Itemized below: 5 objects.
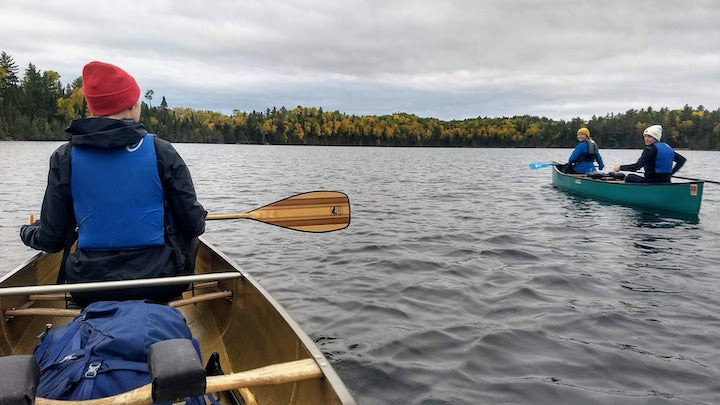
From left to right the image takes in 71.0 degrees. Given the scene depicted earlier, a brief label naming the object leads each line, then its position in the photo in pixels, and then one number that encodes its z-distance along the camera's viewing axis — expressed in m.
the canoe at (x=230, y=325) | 2.69
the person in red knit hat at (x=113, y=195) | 2.91
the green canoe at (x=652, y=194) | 12.74
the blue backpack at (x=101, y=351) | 2.05
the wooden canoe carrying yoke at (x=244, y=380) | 1.91
